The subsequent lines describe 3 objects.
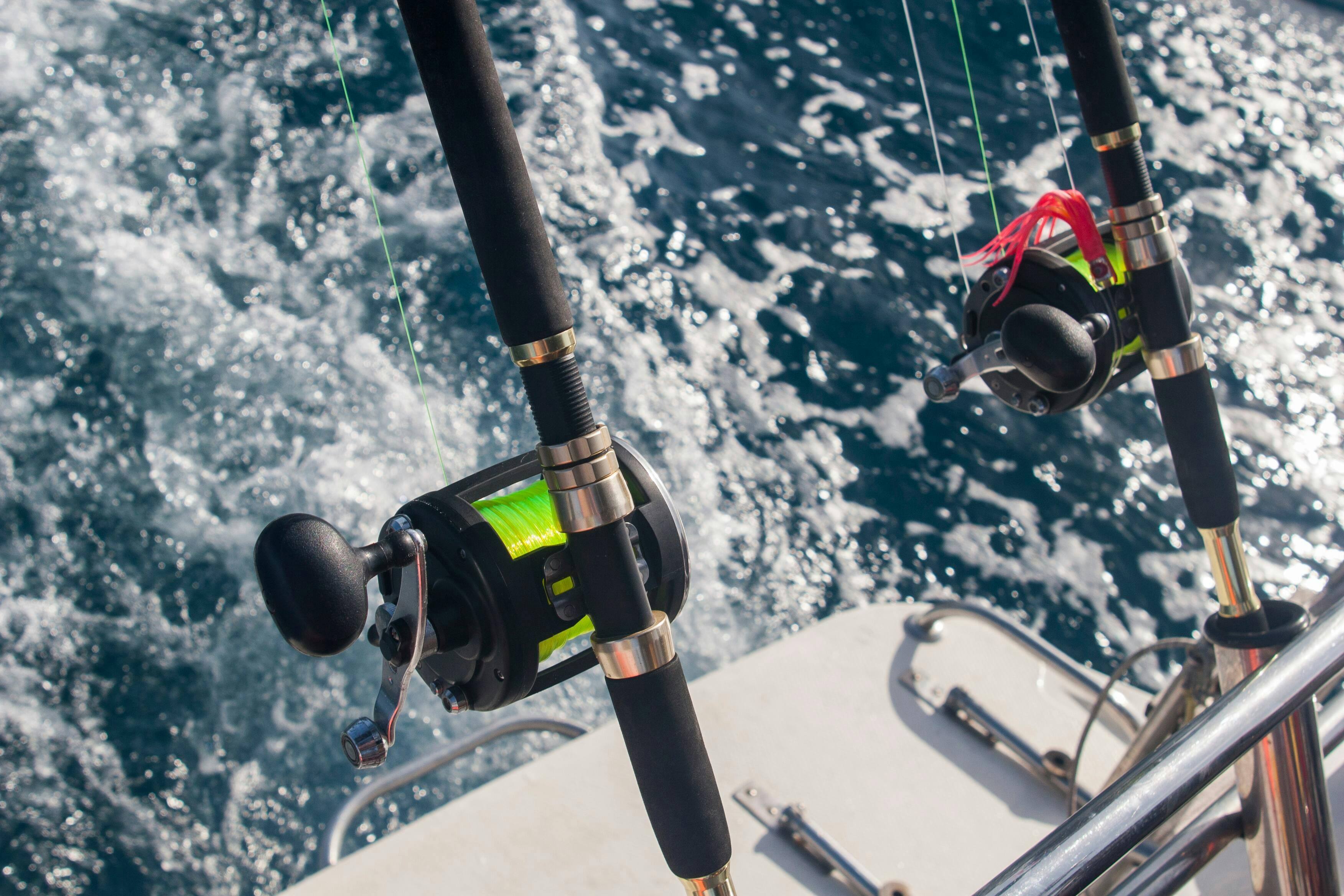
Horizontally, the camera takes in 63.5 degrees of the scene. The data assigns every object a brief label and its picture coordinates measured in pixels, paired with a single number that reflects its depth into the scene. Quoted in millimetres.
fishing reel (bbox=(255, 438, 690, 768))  844
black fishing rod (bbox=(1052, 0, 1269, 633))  1391
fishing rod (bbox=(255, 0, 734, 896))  836
